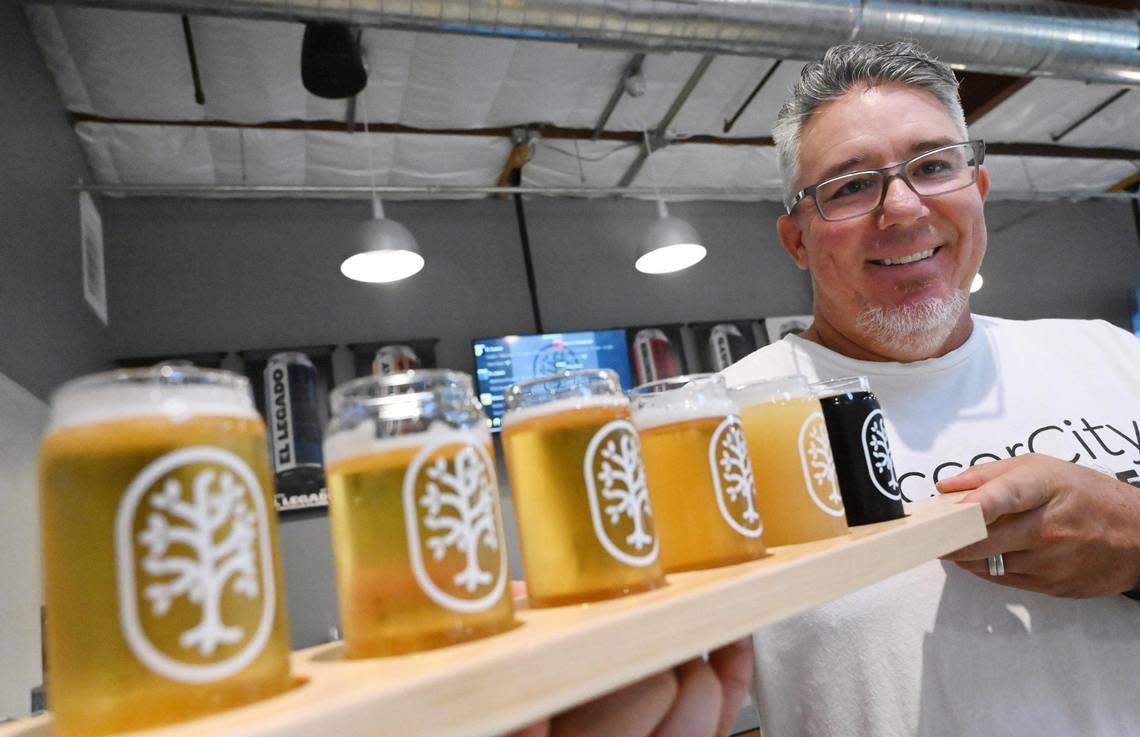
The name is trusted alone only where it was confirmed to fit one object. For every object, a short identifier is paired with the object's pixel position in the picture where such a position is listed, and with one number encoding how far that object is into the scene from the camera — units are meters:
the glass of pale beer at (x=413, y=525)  0.51
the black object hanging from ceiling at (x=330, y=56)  2.95
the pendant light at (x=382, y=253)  3.64
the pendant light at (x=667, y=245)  4.11
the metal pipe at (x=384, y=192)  4.39
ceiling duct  2.68
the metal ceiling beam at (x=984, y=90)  4.39
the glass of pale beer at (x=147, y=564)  0.40
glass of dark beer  0.92
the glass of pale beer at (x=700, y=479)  0.72
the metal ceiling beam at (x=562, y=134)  4.07
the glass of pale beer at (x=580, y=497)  0.60
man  1.08
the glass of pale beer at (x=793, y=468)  0.82
